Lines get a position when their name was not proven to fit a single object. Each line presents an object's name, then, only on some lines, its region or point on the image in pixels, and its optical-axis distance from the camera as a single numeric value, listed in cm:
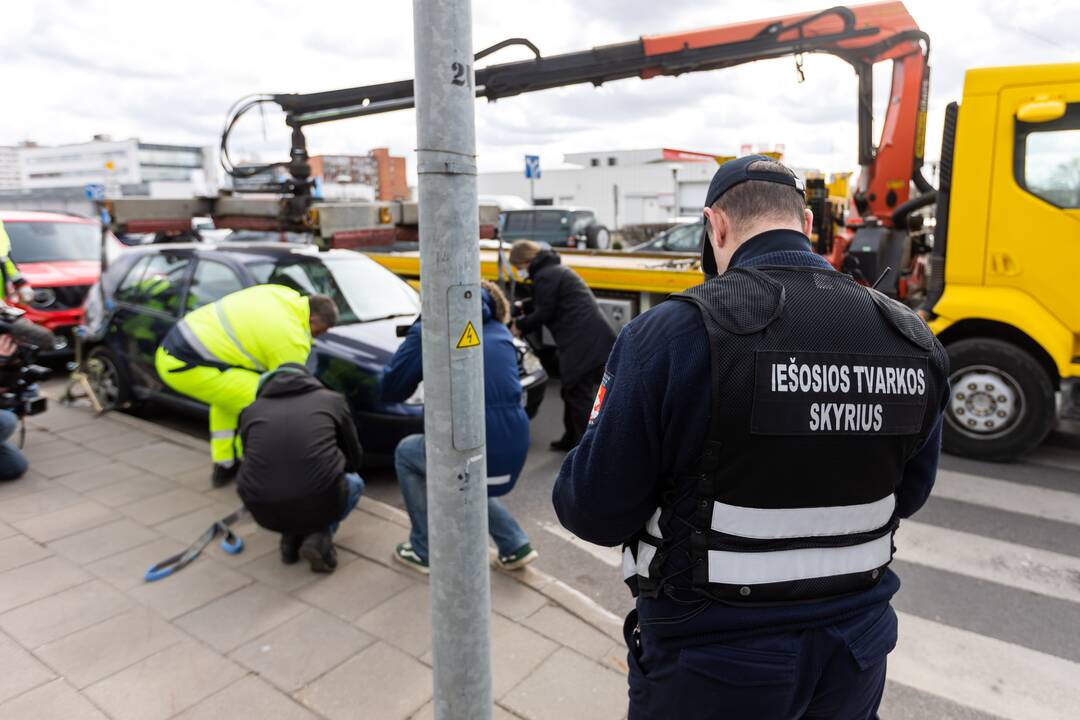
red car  844
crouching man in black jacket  364
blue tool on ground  375
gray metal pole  180
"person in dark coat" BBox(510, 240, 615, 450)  590
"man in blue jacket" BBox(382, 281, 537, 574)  351
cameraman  491
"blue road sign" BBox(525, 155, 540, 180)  2020
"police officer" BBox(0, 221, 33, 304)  620
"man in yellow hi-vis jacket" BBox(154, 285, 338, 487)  439
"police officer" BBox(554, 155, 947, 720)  153
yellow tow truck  527
